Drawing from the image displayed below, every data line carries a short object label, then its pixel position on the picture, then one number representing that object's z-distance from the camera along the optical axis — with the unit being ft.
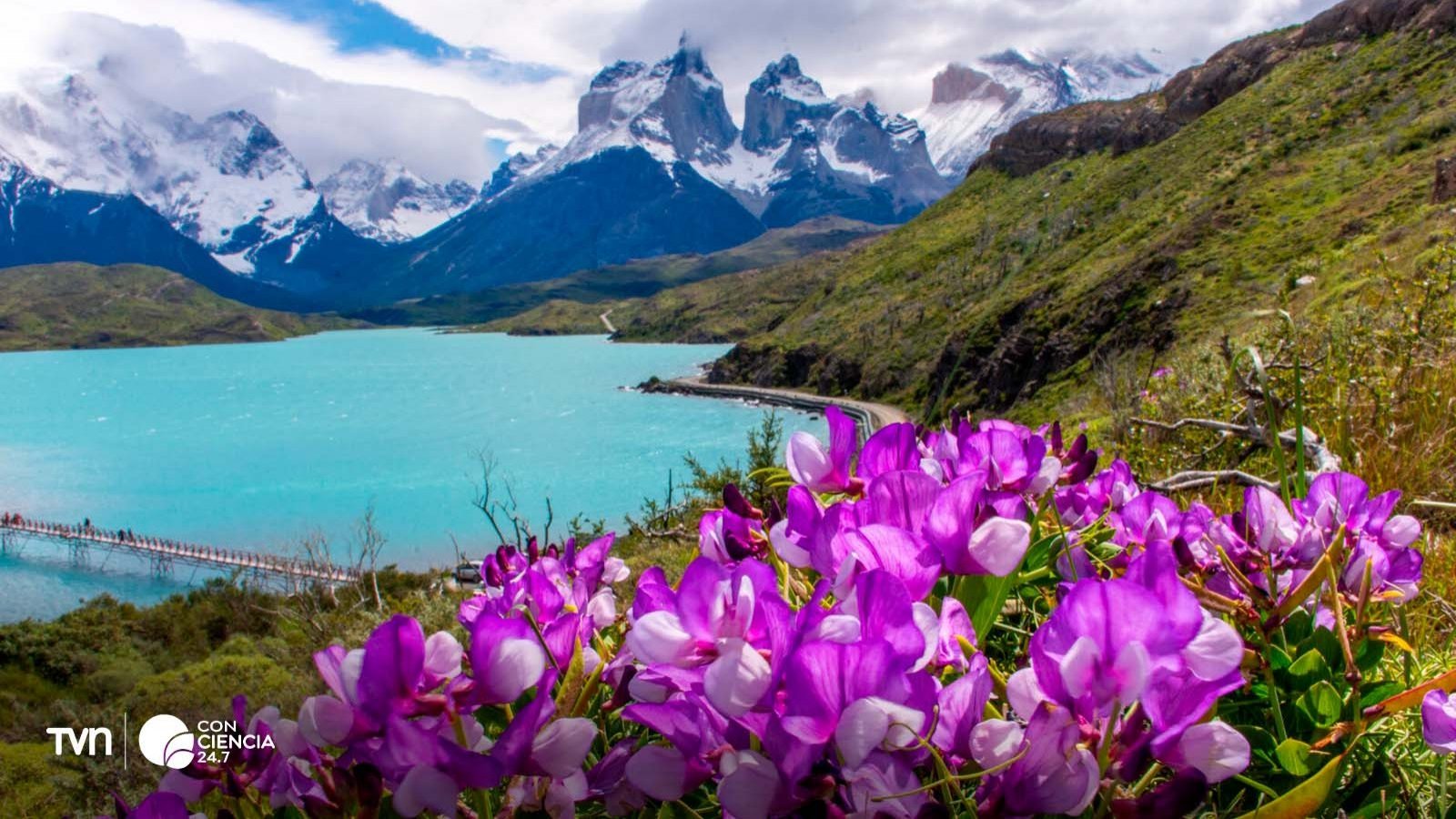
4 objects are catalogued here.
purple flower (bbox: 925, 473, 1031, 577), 2.66
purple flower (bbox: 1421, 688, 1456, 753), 2.67
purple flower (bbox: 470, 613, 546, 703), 2.48
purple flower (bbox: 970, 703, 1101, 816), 2.15
